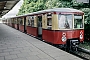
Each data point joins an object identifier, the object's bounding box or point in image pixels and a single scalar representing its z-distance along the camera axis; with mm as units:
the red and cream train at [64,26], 9836
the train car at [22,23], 20803
